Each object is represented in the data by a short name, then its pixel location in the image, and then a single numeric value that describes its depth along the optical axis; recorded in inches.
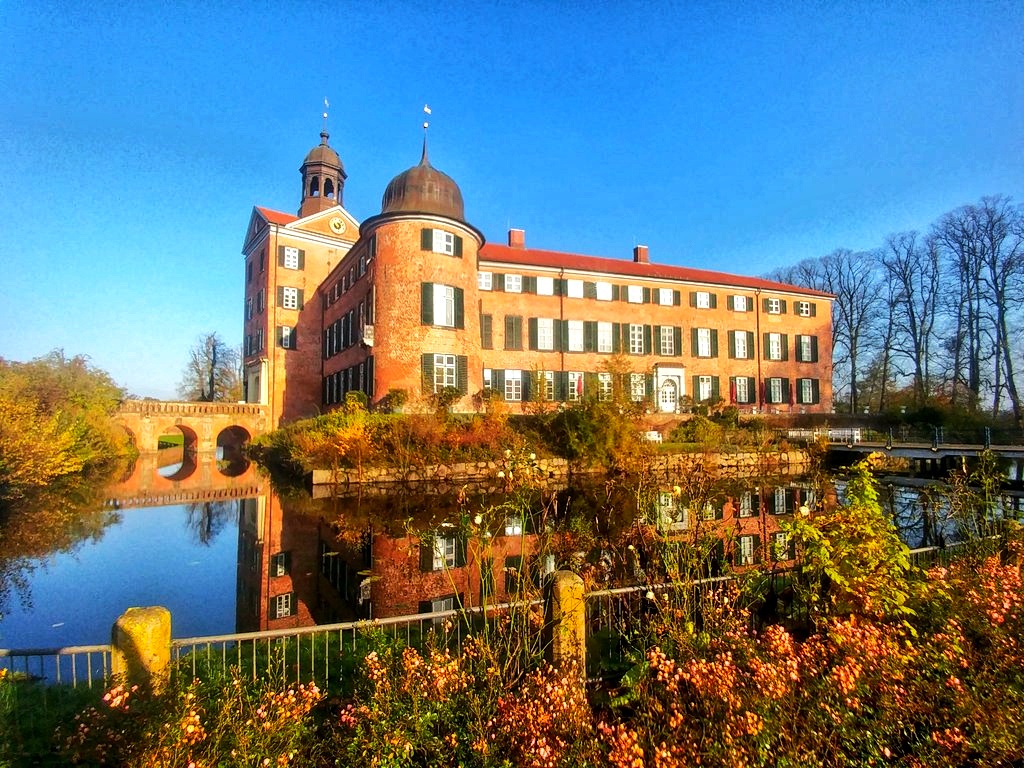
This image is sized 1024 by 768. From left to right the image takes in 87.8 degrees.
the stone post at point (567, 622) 138.6
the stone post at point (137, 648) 116.3
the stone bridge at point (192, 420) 1171.3
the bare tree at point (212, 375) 2119.1
